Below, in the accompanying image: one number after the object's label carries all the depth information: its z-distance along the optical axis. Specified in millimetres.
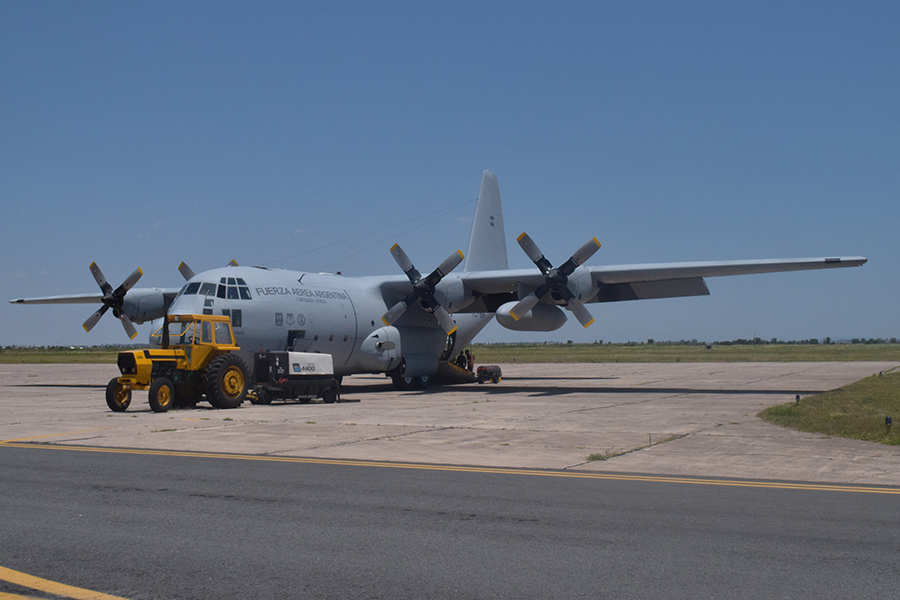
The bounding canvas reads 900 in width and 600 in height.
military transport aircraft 25359
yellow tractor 20953
